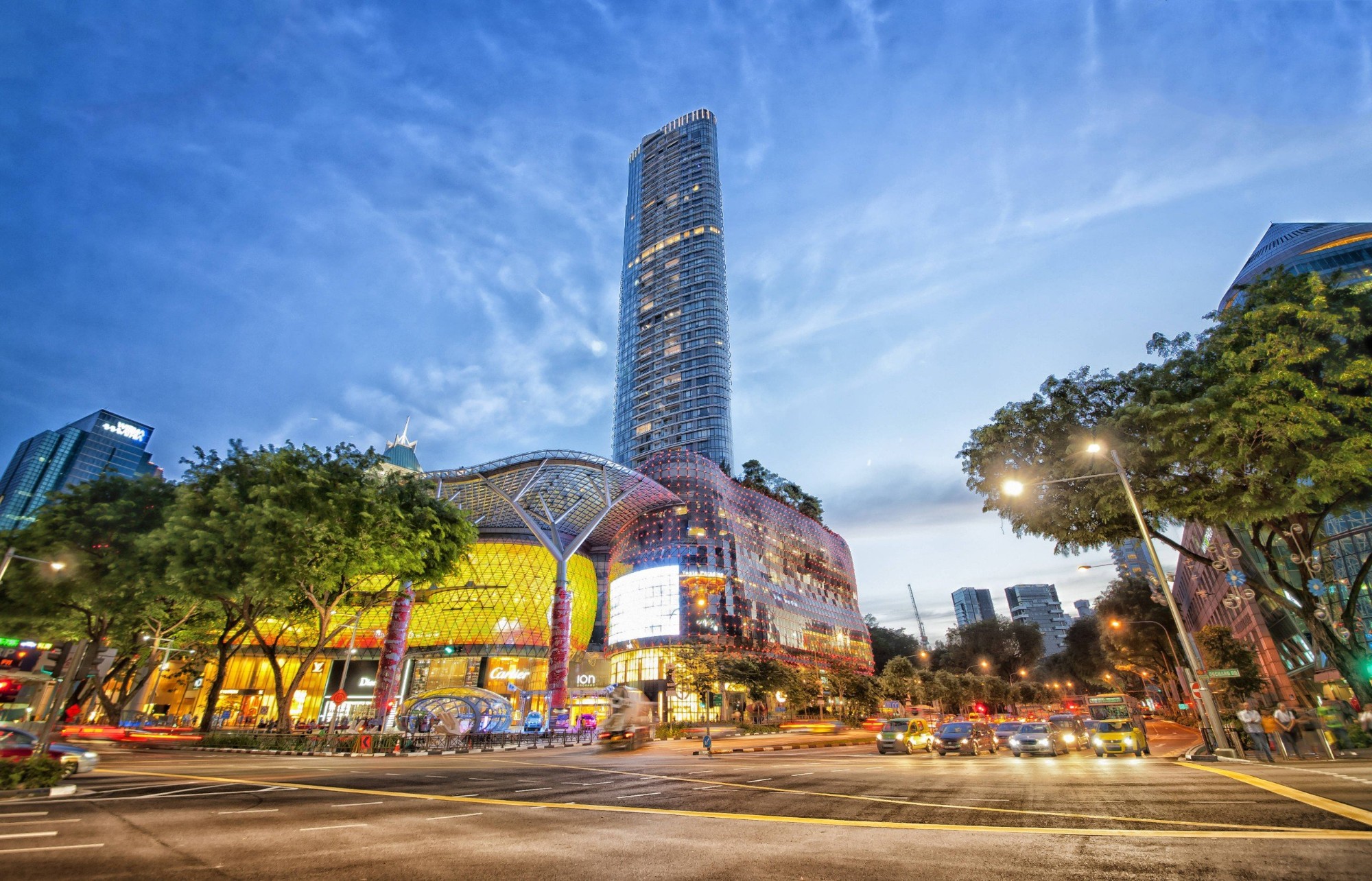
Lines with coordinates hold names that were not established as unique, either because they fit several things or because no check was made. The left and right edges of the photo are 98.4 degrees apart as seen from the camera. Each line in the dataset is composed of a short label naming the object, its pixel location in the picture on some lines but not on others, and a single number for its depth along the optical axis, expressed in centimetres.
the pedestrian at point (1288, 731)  1942
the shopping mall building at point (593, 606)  7656
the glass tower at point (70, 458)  17475
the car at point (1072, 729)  3266
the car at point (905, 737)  2933
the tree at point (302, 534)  2720
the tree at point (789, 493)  11556
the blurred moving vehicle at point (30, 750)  1516
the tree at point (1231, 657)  4606
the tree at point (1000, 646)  11988
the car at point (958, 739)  2648
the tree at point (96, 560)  2969
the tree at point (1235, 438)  1784
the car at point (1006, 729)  3030
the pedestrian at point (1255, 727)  1797
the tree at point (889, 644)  13300
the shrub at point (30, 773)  1220
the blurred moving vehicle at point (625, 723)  3794
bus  2755
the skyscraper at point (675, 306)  14025
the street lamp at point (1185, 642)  1897
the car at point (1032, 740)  2602
